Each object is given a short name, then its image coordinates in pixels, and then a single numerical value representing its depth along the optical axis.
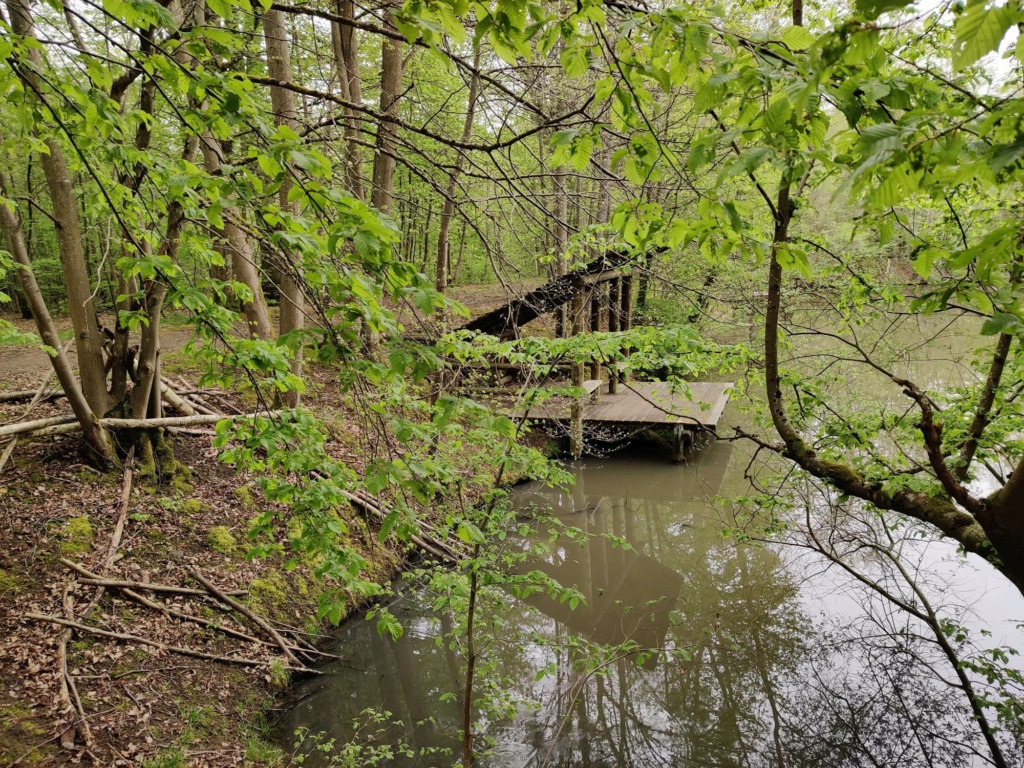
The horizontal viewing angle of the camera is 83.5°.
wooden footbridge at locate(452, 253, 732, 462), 11.10
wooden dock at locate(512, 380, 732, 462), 11.84
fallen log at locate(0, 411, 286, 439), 5.41
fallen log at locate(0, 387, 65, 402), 6.64
